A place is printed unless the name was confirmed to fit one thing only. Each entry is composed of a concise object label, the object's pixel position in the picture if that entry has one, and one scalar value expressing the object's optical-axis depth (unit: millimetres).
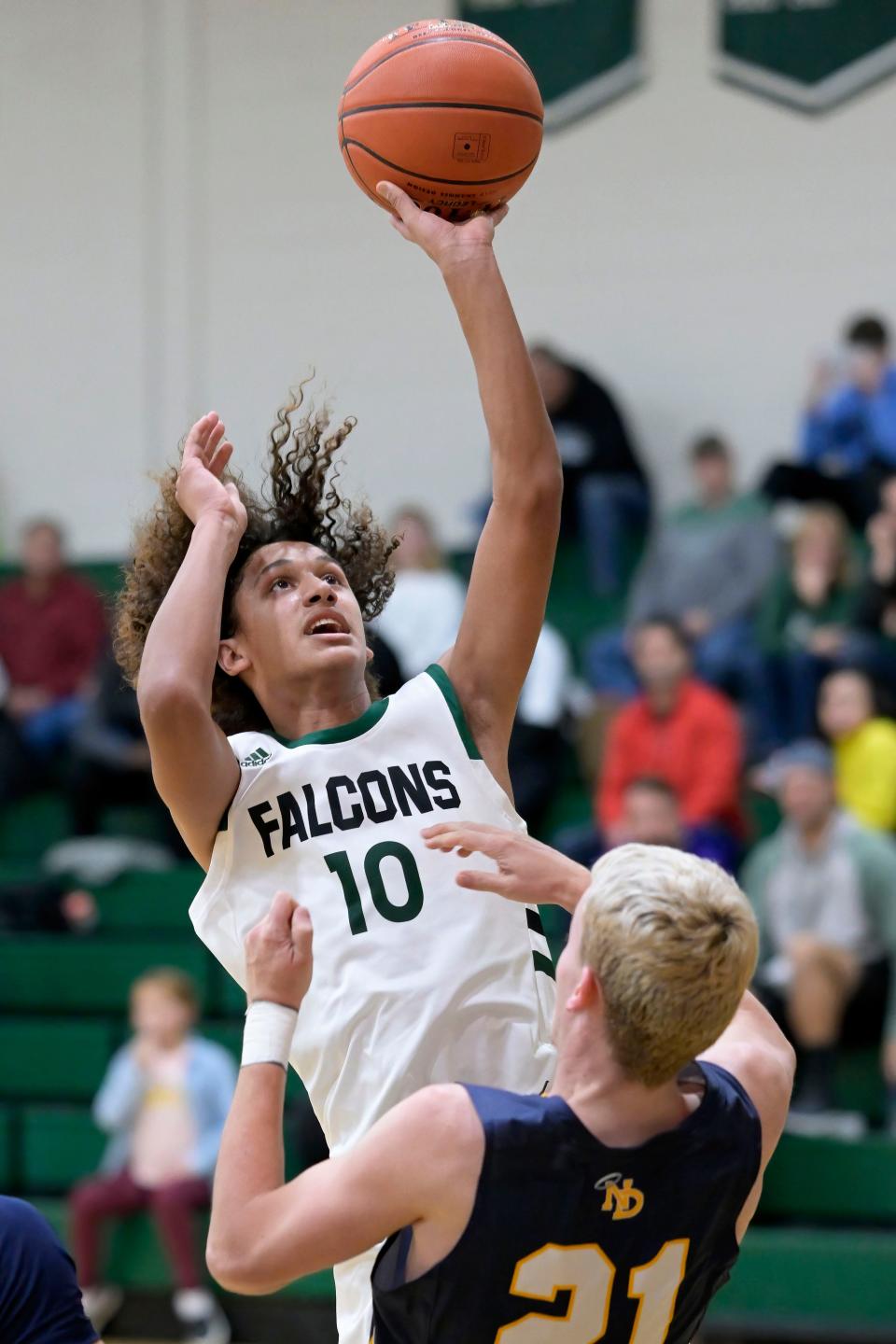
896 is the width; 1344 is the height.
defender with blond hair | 4168
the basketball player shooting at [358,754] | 5098
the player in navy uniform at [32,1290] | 5195
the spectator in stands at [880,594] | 15883
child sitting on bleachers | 13875
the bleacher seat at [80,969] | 16312
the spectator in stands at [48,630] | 19875
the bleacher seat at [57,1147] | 15187
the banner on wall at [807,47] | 20297
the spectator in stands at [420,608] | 17797
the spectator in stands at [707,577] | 17625
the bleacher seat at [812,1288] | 12664
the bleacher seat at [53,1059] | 15812
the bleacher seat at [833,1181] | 13164
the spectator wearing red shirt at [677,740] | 15227
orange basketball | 5824
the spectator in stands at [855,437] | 17922
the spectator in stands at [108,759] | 18125
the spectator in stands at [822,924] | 13180
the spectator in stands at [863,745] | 14812
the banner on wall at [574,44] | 20922
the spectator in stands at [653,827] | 13555
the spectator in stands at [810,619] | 16062
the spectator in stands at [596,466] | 19469
